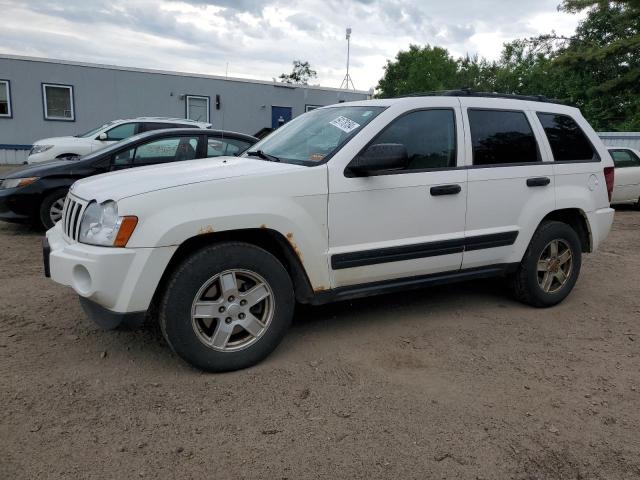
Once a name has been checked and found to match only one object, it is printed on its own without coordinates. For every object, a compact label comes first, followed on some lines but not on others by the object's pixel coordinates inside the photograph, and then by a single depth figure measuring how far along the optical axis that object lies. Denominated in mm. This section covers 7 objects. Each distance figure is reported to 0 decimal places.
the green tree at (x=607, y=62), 23547
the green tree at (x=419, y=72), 54819
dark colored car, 6922
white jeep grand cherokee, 3098
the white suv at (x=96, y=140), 11977
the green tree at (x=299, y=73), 56375
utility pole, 31334
